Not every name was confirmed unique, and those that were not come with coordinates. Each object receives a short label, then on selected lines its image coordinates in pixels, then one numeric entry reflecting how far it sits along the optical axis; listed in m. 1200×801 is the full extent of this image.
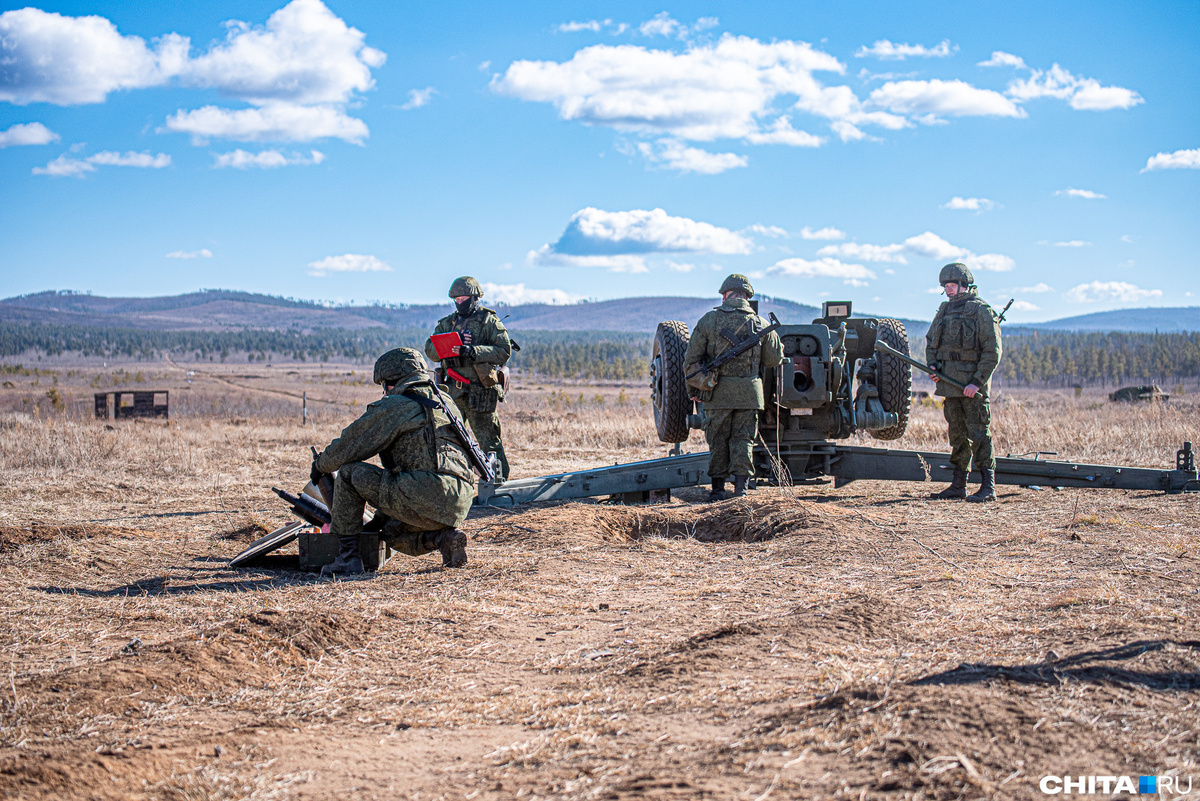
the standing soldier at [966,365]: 9.53
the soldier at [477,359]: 9.61
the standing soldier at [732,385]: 9.05
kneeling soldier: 6.29
